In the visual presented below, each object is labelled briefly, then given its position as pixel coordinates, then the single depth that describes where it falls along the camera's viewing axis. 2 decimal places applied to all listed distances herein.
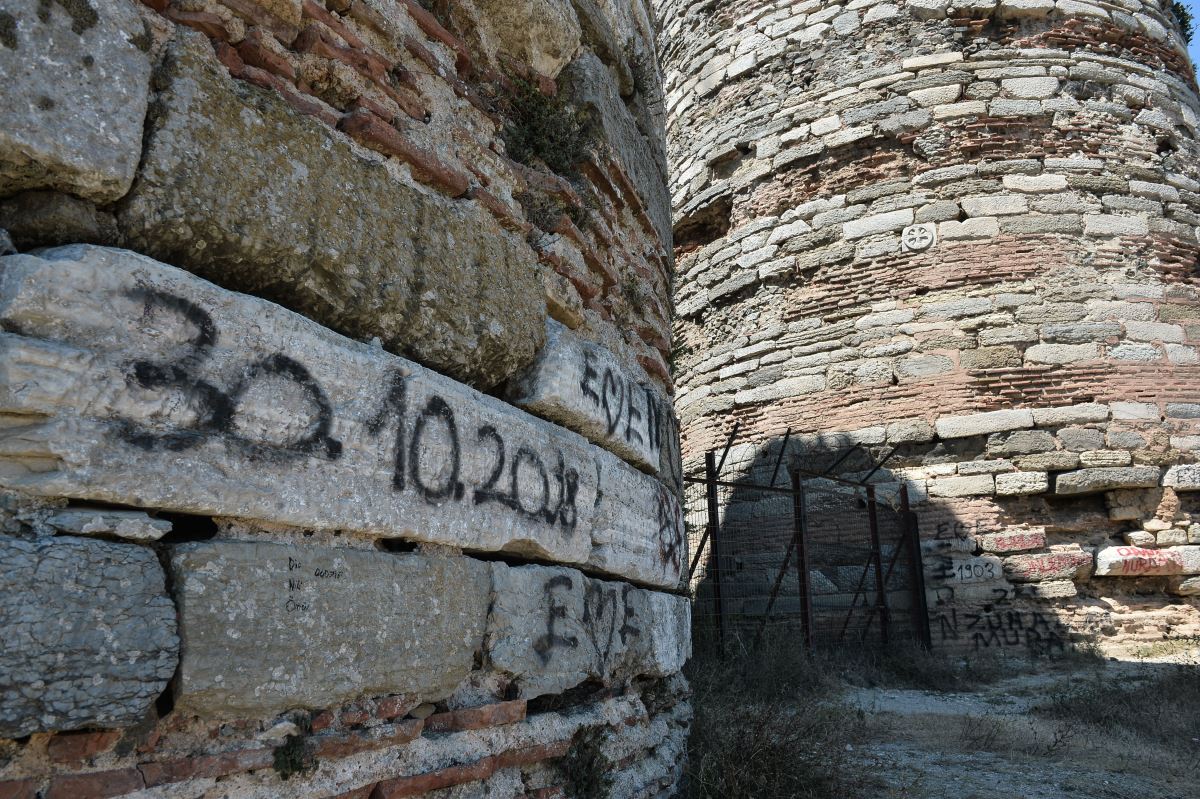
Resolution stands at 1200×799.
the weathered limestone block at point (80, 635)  1.23
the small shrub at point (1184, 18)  10.21
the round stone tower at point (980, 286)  7.30
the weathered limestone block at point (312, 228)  1.56
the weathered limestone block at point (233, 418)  1.33
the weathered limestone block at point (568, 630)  2.18
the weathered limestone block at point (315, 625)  1.45
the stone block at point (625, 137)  3.12
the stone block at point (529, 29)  2.64
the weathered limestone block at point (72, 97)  1.34
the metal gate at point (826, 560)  7.36
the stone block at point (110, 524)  1.32
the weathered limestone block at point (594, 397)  2.50
